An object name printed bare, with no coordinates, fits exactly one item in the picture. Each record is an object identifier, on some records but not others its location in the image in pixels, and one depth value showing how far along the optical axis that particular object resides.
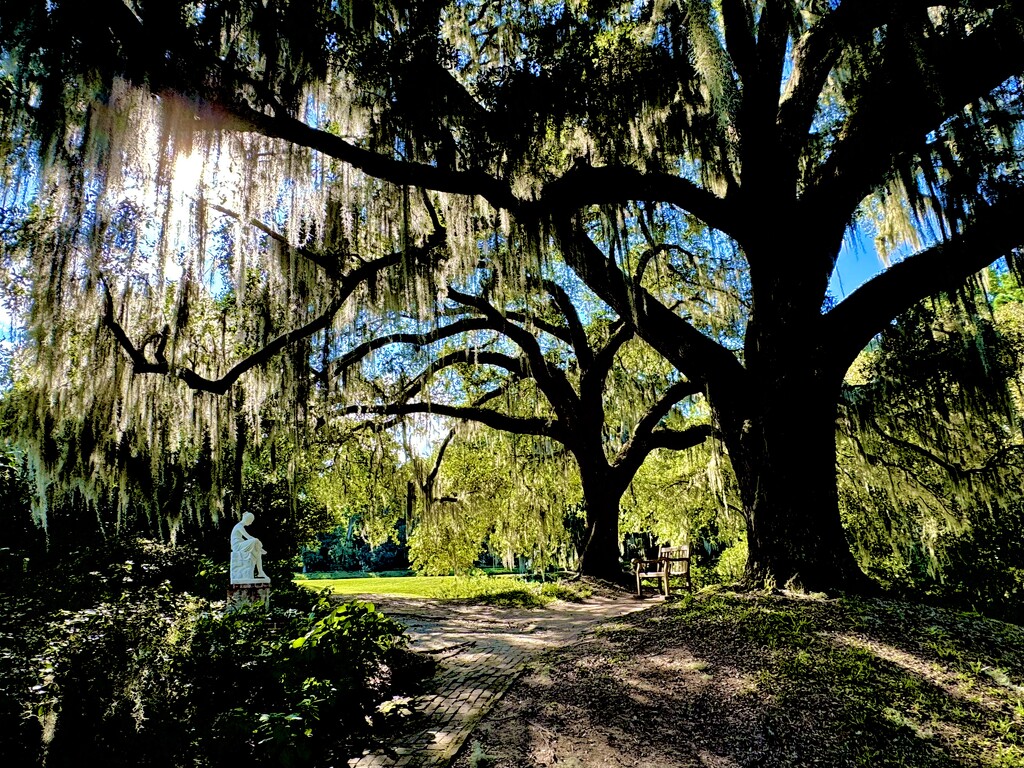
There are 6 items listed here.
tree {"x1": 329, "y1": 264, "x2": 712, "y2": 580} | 10.16
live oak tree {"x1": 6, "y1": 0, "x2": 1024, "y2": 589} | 4.21
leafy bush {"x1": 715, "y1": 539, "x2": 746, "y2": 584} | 13.70
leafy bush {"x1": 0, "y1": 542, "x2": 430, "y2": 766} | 2.47
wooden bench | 9.37
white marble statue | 8.15
